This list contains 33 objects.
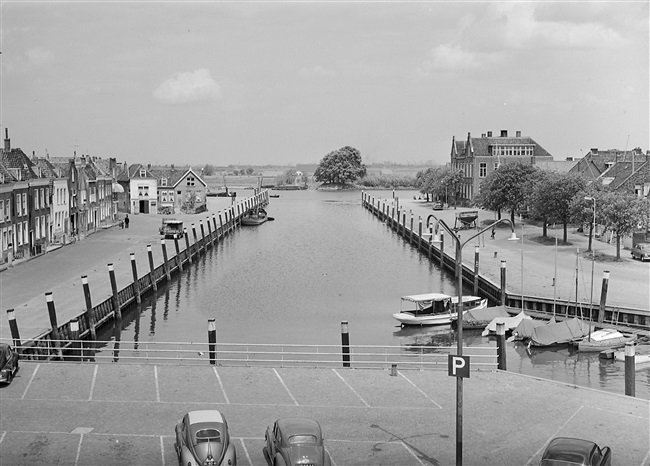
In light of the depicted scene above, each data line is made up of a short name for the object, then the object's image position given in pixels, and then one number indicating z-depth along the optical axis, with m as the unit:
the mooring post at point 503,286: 62.66
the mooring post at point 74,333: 45.44
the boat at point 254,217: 147.88
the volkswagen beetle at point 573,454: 23.17
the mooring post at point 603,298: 55.56
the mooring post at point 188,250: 93.25
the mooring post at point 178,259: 87.12
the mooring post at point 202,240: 105.04
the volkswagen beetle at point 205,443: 24.34
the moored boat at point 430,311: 59.84
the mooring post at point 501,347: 37.56
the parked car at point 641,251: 74.25
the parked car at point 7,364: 34.44
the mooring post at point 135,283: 66.69
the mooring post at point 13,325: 43.56
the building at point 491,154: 147.75
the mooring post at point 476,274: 70.75
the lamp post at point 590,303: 53.94
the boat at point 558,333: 52.41
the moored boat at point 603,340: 51.34
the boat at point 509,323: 56.11
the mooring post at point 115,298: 60.22
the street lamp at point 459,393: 25.50
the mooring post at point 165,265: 80.56
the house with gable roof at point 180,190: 148.75
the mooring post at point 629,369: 34.81
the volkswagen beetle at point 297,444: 23.81
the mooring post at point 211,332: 41.56
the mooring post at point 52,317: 47.81
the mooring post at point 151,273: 72.69
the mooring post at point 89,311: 54.19
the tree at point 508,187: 109.44
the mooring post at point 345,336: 40.47
